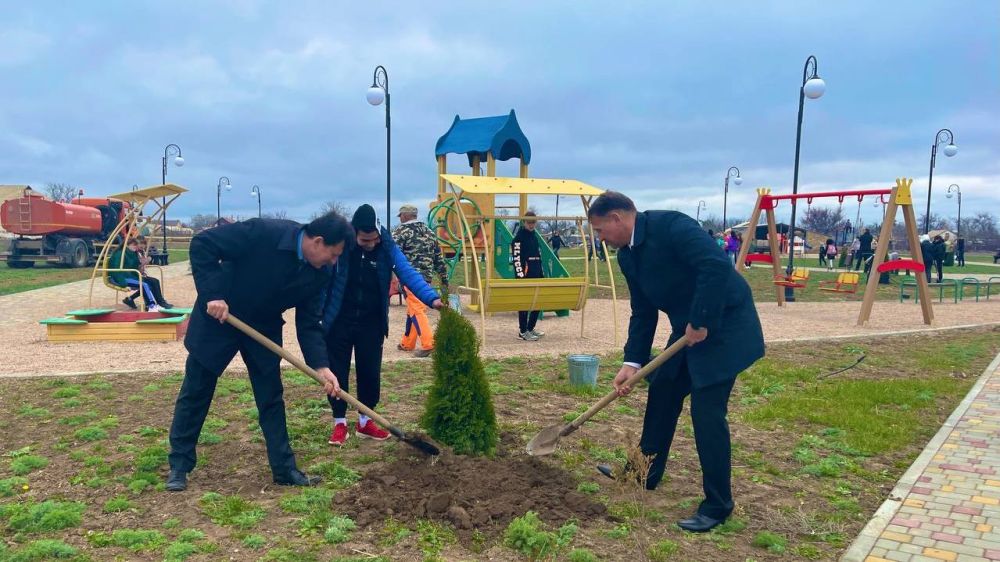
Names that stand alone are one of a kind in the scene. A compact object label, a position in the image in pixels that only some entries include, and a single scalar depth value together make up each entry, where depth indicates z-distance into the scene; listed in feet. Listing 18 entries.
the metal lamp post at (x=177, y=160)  90.94
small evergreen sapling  14.24
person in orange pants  28.30
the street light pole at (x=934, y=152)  95.25
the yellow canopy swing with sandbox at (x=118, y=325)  29.37
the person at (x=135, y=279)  37.83
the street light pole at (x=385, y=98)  51.66
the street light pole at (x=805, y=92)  49.29
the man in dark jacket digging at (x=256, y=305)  12.66
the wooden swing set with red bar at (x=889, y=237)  36.40
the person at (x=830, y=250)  94.94
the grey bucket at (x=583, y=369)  21.62
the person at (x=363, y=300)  15.06
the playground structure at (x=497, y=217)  29.12
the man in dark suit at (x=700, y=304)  11.19
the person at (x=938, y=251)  64.44
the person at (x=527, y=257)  32.37
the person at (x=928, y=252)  64.18
